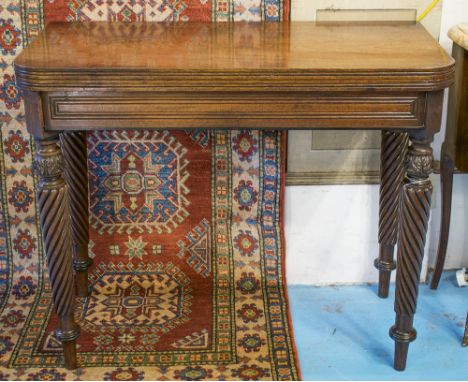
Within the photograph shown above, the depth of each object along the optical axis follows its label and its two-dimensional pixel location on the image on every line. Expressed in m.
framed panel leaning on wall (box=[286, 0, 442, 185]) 2.98
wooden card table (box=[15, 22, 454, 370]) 2.16
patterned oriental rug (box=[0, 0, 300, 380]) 2.71
